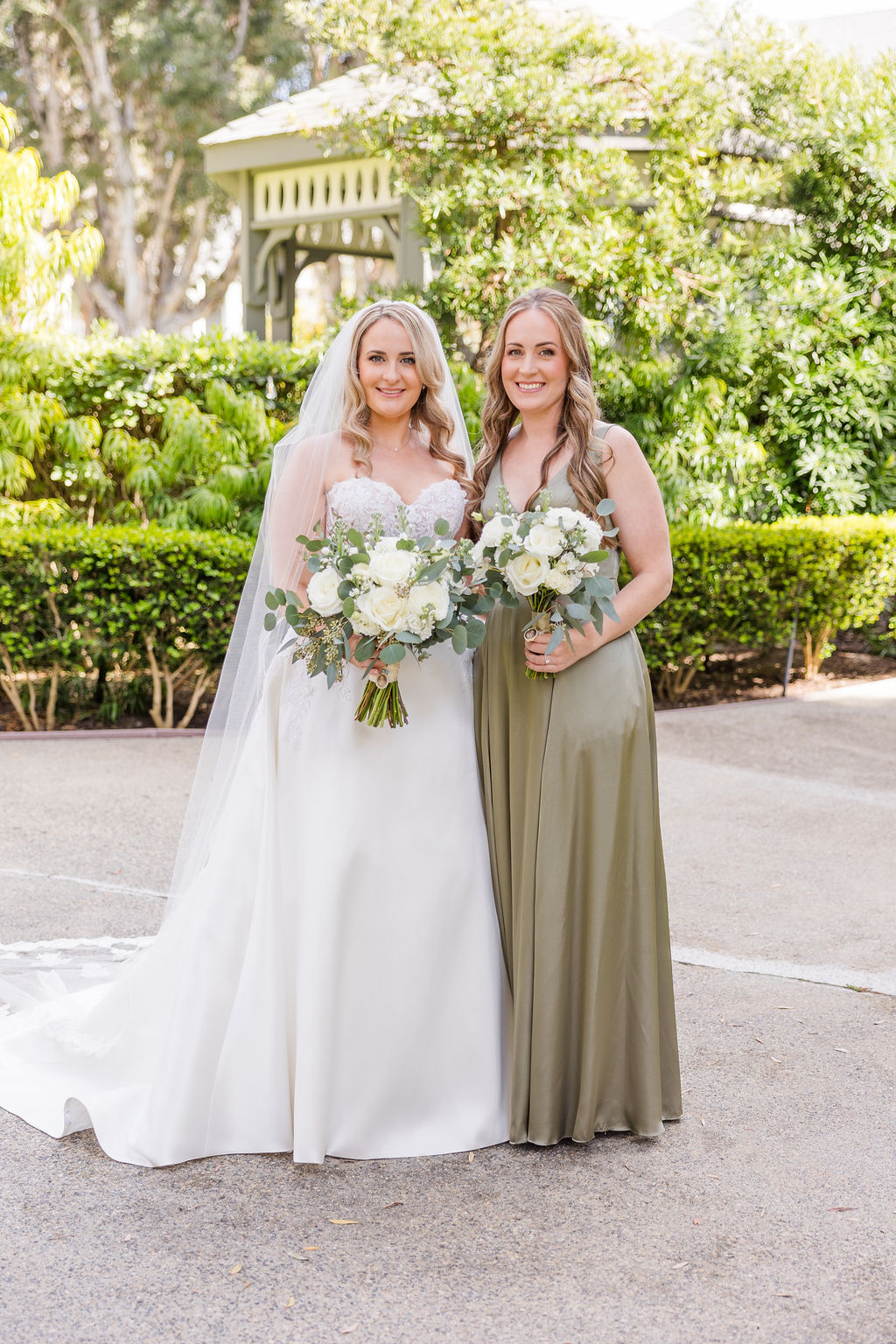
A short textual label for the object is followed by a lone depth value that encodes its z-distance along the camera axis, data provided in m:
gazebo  11.77
